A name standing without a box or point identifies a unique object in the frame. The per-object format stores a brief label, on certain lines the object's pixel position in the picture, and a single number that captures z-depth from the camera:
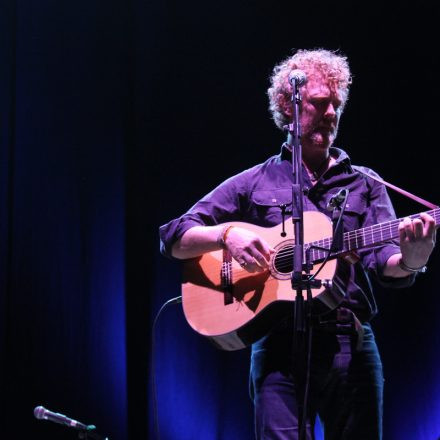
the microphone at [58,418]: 2.75
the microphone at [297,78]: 2.45
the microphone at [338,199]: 2.31
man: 2.36
